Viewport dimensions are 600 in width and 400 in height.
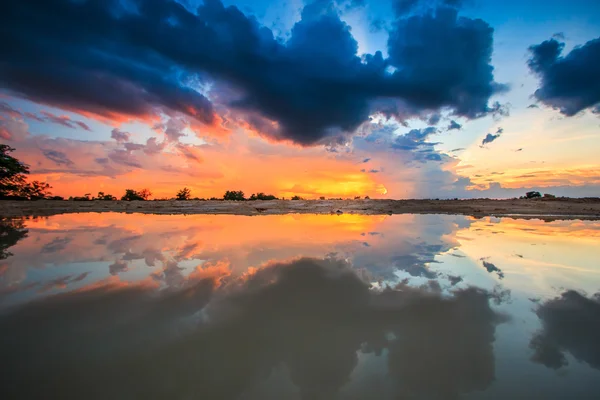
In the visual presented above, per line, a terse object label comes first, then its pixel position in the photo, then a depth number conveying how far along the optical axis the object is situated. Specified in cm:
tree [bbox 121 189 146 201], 4209
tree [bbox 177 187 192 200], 4109
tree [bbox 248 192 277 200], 4081
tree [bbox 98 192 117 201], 4225
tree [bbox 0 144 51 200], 2828
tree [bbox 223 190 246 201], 4201
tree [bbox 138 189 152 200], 4297
